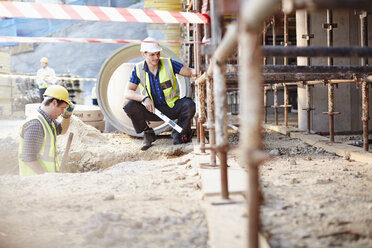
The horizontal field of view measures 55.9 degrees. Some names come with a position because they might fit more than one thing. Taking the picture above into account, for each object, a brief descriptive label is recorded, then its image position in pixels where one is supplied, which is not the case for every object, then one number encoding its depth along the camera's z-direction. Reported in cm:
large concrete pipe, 487
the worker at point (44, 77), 851
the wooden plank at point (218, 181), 173
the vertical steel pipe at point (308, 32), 341
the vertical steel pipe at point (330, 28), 306
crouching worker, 421
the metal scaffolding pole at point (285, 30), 401
